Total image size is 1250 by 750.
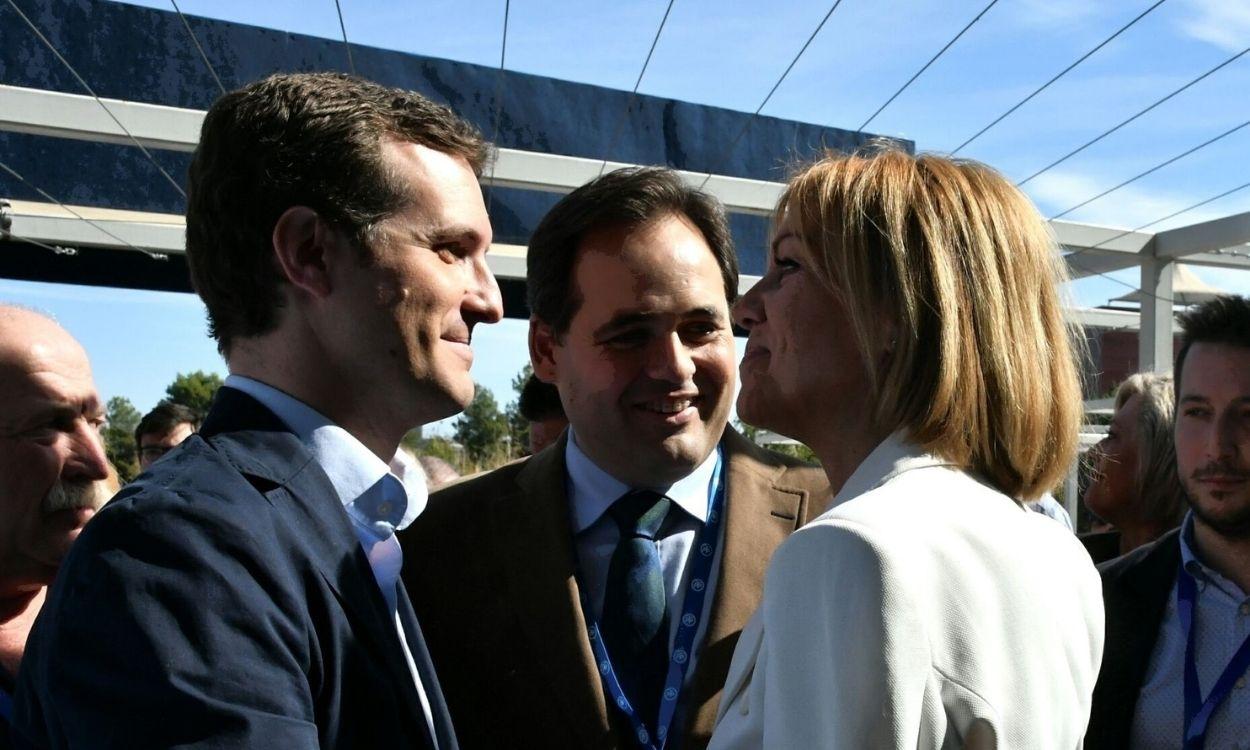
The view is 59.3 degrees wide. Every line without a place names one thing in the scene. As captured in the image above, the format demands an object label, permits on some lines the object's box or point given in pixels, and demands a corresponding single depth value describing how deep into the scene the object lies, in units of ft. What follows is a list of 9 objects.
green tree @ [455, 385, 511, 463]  100.01
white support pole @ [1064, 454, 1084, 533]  25.07
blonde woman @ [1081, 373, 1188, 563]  13.41
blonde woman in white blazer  4.03
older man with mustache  7.24
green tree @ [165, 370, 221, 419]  133.28
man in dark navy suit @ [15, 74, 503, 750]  3.92
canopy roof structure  15.75
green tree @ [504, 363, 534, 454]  83.92
